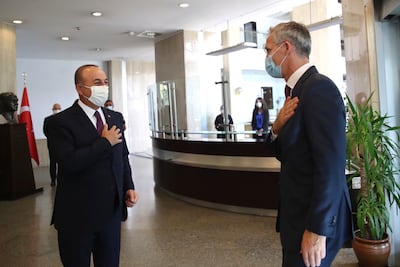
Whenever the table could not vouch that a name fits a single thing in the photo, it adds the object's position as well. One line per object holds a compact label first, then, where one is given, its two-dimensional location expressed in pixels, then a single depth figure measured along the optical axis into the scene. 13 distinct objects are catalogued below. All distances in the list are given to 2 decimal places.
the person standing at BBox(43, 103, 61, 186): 7.55
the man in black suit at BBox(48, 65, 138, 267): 1.92
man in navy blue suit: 1.28
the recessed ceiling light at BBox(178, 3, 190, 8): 7.40
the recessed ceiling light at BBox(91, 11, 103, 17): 7.60
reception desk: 4.96
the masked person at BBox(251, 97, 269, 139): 7.18
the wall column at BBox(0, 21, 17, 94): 7.90
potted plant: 3.00
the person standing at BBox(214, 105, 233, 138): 5.85
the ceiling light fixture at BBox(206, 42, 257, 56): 7.76
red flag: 8.00
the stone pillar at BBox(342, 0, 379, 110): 3.29
